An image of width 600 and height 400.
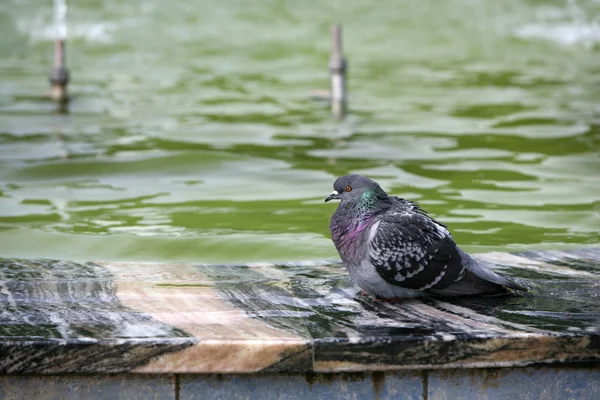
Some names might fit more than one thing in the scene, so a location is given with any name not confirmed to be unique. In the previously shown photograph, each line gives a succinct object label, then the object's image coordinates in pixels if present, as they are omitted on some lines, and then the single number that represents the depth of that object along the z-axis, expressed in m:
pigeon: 7.59
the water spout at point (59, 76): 24.35
